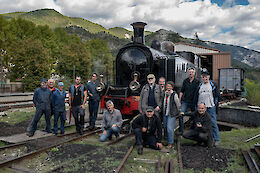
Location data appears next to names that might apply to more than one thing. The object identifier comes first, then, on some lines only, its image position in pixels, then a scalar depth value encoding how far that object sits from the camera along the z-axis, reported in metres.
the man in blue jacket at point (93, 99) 7.28
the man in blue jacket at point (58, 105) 6.54
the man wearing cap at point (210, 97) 5.71
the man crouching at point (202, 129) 5.41
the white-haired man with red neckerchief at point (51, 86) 6.76
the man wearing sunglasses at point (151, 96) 5.75
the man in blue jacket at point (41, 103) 6.45
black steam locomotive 7.17
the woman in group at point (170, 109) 5.60
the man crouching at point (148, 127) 5.18
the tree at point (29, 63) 21.31
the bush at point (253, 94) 14.12
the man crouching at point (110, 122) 6.04
